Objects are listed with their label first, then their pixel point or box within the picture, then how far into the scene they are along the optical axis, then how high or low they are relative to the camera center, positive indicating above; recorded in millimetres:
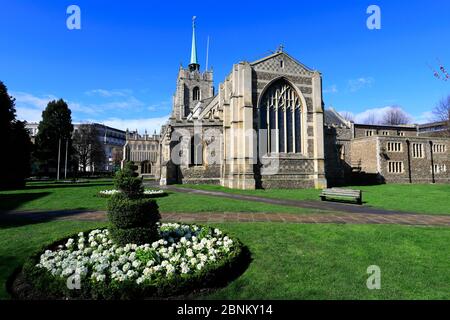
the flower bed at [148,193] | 16630 -1628
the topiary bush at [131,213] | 5602 -987
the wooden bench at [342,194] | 14286 -1479
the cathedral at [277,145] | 24984 +3073
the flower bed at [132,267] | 4012 -1837
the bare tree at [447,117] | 36750 +7984
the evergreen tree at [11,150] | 25156 +2191
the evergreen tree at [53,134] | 46500 +6960
